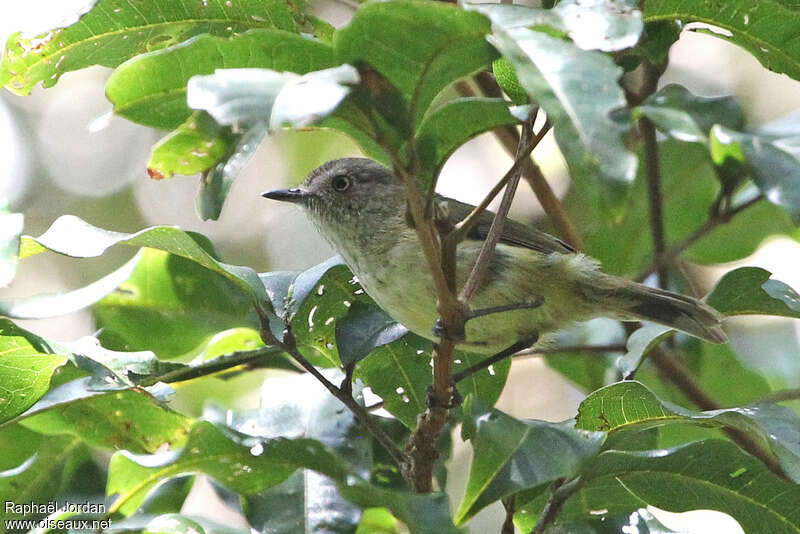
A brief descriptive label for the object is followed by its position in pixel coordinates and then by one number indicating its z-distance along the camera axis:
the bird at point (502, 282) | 5.92
